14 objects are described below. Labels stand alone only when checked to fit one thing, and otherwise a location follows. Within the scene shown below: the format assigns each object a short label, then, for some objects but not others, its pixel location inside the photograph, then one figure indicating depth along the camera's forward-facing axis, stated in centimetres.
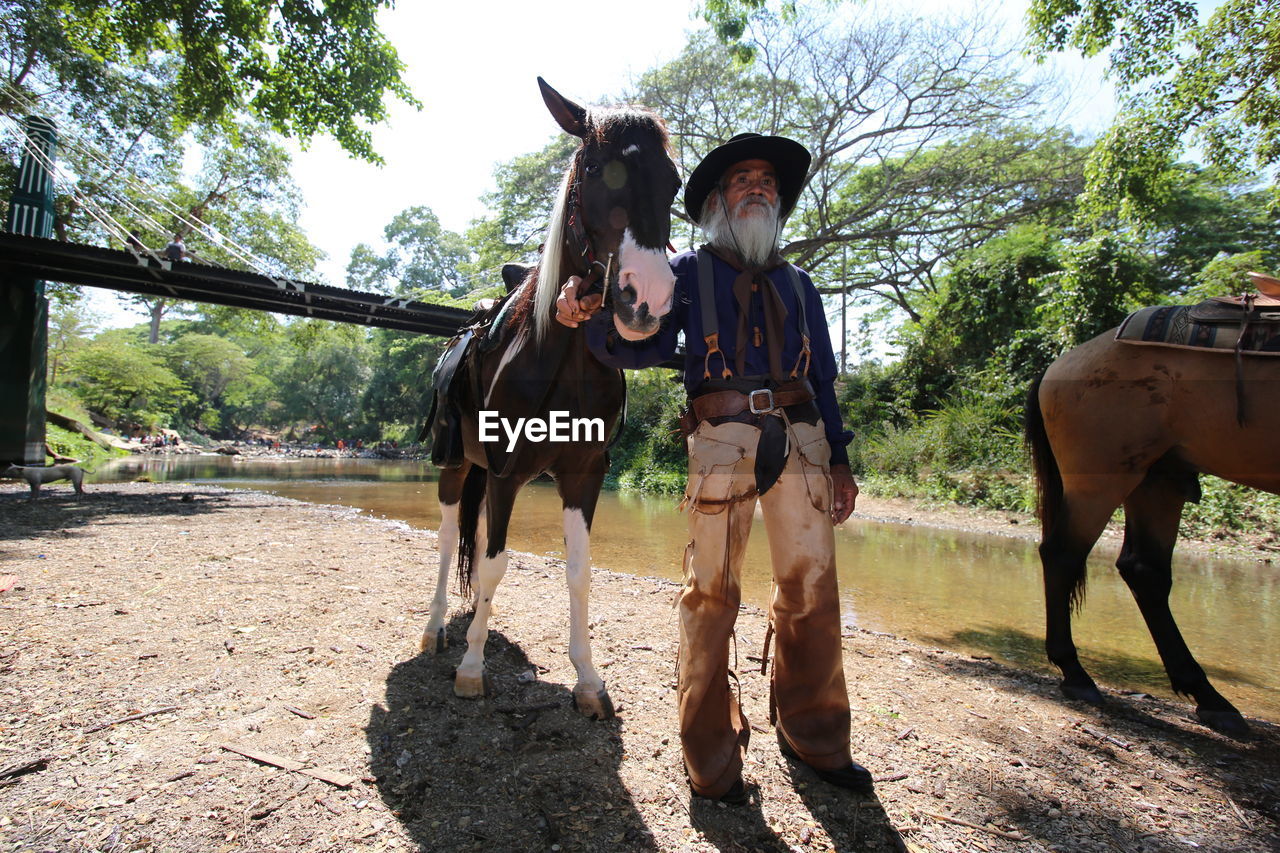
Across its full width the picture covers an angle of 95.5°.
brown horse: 265
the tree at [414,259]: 4712
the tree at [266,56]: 842
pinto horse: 198
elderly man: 192
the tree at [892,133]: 1457
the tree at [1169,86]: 636
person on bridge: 893
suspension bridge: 868
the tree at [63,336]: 2995
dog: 821
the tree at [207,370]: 3816
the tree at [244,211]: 1670
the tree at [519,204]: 1817
